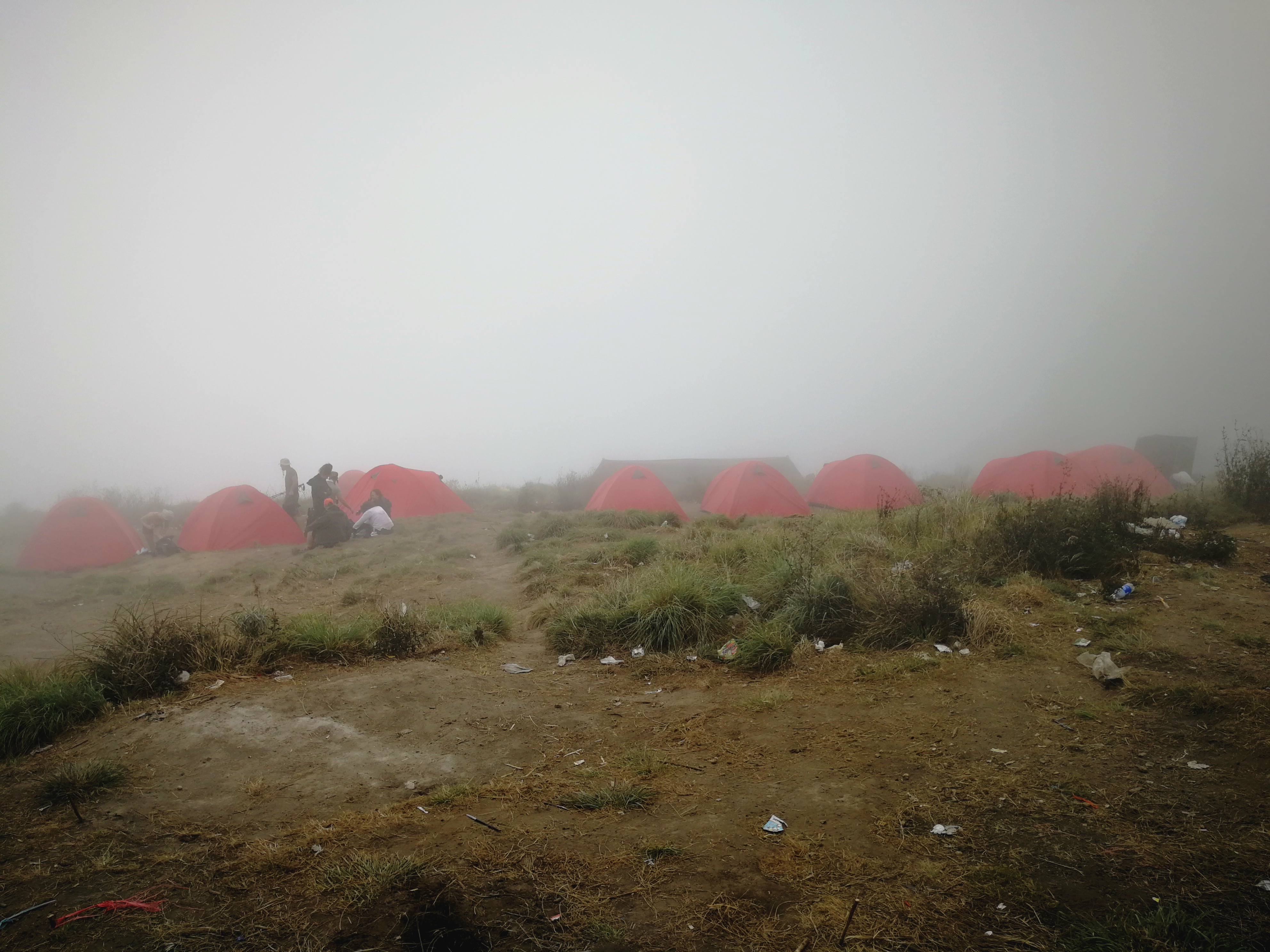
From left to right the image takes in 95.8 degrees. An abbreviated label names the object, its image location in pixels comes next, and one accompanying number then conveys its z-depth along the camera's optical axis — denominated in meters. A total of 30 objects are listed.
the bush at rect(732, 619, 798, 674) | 5.13
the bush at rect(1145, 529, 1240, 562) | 6.42
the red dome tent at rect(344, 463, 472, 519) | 16.58
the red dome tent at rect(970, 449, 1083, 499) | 14.84
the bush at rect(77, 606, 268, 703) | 4.51
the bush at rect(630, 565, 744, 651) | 5.82
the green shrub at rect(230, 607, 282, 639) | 5.48
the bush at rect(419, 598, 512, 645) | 6.08
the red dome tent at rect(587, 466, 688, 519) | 15.84
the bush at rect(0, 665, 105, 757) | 3.70
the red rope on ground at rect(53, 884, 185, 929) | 2.18
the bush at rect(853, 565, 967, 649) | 5.26
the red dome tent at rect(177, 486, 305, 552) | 13.00
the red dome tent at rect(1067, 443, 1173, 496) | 14.70
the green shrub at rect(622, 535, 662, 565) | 9.37
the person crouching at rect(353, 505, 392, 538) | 13.91
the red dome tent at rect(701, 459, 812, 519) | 15.01
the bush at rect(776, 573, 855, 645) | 5.54
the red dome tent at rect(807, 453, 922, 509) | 15.68
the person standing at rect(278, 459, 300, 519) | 15.27
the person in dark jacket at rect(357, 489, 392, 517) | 14.91
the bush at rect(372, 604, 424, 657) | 5.62
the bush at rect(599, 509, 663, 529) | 13.72
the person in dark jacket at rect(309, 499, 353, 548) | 12.77
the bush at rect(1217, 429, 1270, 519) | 8.41
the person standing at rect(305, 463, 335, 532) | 13.27
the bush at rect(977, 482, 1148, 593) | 6.32
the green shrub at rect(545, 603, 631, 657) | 5.94
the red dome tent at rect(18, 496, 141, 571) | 11.54
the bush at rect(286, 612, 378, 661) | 5.41
